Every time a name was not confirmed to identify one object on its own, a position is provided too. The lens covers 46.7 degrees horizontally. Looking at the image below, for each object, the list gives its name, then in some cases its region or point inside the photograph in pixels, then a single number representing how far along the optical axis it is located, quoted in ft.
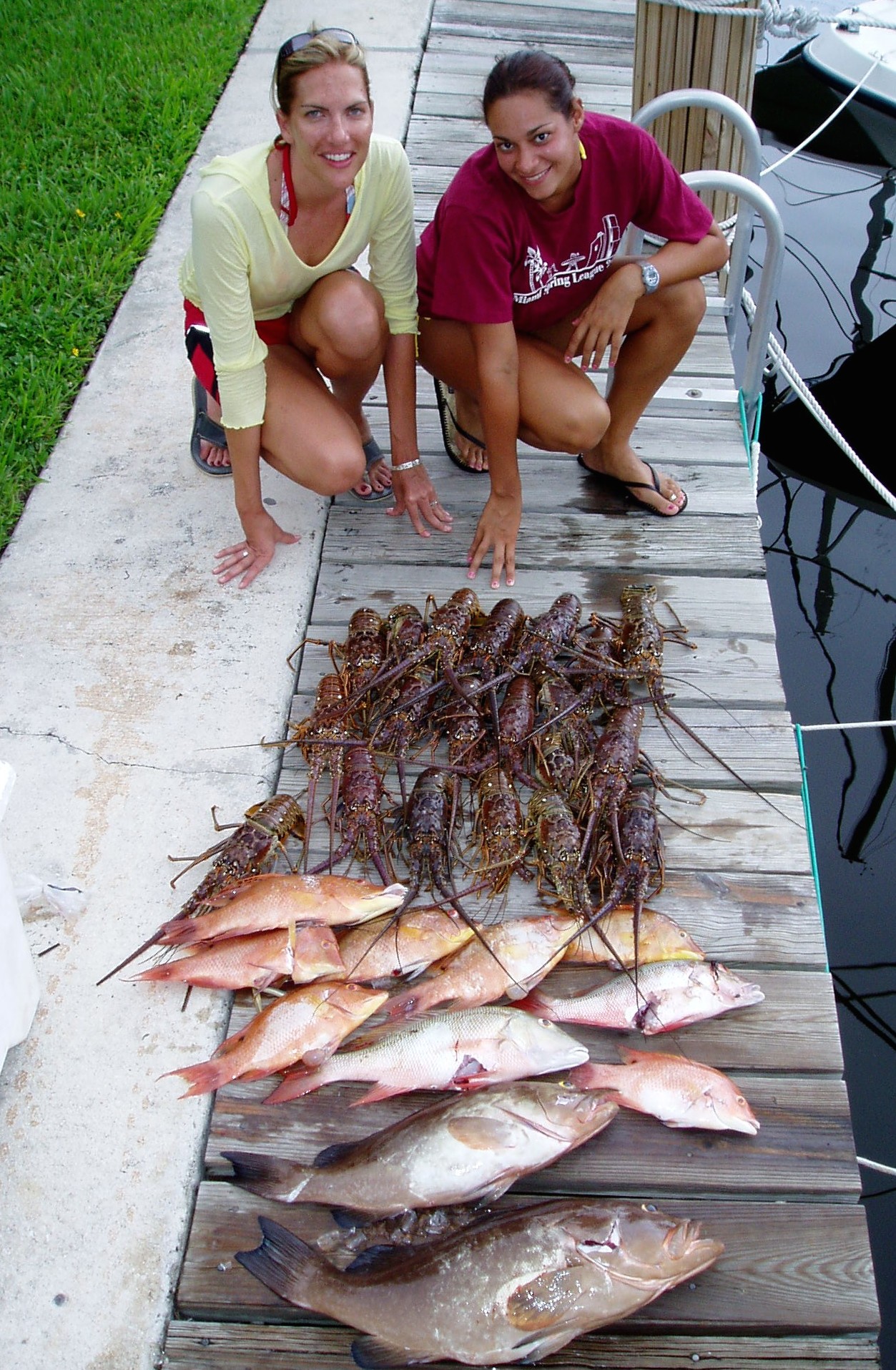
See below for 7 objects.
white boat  26.48
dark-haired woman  9.66
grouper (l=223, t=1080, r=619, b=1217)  6.63
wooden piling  14.43
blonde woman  9.39
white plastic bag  7.16
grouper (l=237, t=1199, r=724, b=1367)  6.01
